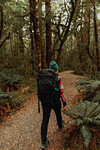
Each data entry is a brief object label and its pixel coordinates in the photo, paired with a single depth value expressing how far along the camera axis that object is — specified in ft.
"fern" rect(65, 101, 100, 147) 8.41
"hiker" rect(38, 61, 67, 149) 8.57
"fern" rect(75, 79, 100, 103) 13.97
